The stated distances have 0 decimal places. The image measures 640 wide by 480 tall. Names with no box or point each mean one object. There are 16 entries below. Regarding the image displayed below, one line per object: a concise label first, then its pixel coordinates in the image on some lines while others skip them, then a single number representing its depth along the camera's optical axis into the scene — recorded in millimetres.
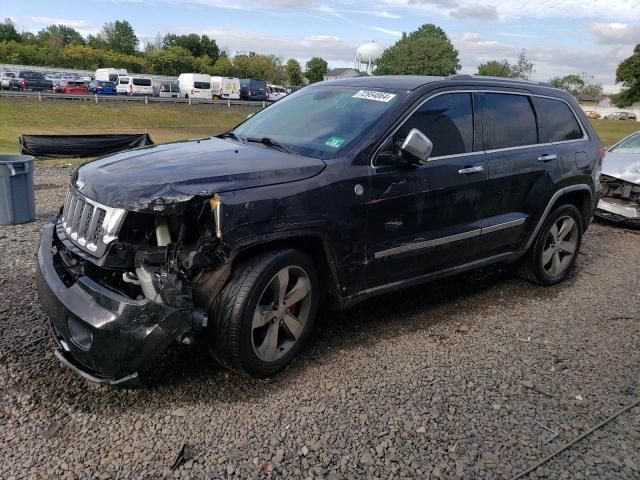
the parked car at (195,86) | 55219
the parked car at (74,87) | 45938
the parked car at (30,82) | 44162
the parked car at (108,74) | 55925
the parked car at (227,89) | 58188
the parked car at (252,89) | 59438
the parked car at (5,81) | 43844
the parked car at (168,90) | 52188
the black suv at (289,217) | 2930
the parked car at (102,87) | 48238
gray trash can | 6570
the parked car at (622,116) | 71312
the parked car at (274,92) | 61881
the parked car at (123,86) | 49469
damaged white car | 8133
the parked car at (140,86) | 49469
